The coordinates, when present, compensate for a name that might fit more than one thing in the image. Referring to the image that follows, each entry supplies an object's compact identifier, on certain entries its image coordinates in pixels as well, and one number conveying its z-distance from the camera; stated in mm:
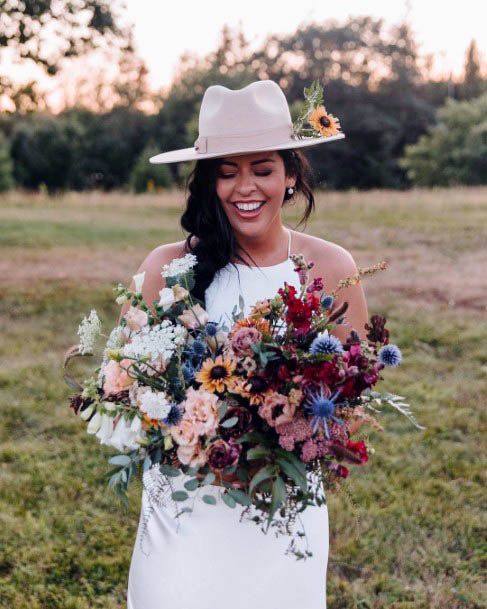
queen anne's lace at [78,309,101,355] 1843
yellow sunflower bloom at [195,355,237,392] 1599
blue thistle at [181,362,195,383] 1695
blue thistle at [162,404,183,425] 1618
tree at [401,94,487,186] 30375
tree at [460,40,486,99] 42312
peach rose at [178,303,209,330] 1789
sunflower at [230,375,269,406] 1585
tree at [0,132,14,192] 25875
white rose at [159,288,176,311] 1812
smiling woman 2104
